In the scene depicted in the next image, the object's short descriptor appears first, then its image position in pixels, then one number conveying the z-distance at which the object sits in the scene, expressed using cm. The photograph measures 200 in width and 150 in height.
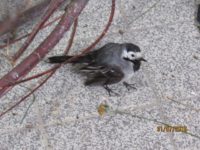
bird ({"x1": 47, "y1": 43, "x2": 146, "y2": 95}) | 399
